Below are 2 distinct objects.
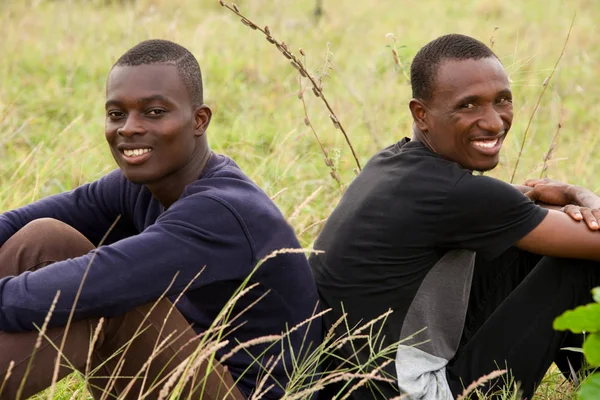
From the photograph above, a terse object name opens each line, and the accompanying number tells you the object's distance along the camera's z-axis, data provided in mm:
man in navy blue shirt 4957
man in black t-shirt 5617
